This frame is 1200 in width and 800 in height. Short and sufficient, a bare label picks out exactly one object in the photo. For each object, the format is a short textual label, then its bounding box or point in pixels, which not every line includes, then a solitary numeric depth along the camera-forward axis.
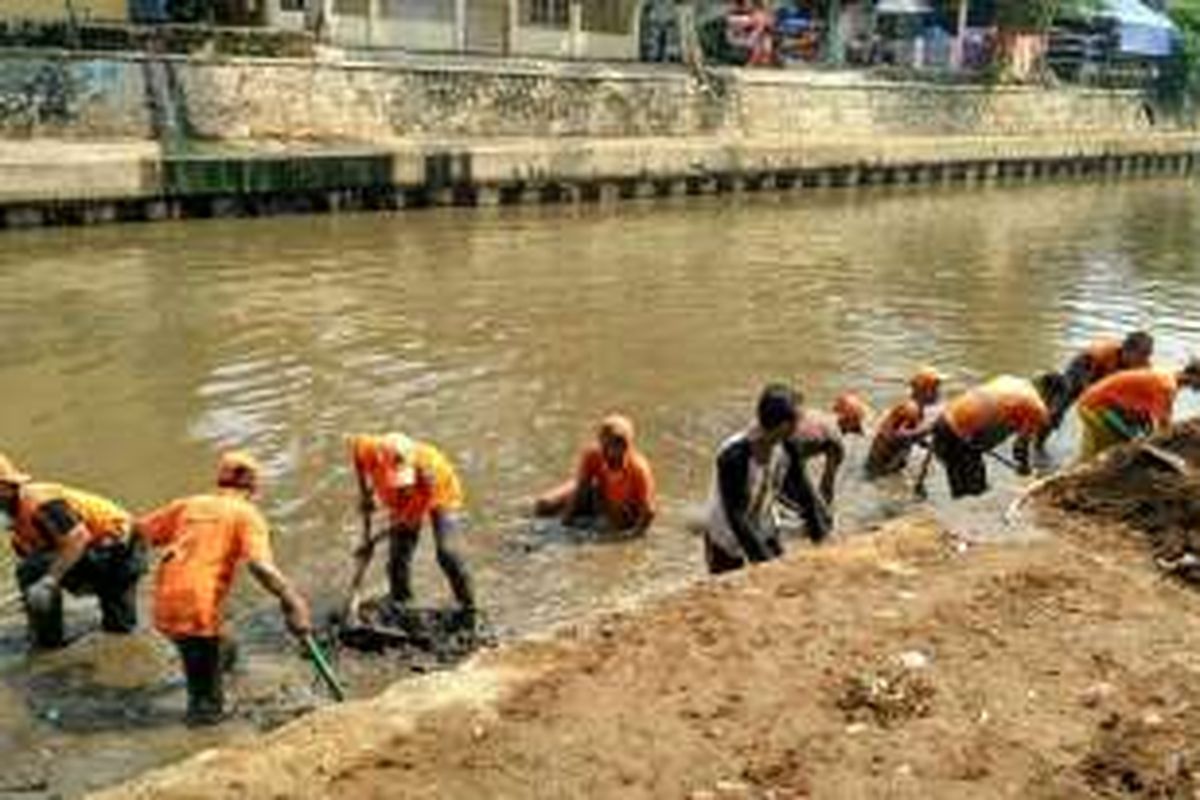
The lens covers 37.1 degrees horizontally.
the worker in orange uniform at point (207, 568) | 8.51
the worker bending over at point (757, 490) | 8.89
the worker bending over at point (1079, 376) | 14.24
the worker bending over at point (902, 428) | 13.91
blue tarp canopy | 53.88
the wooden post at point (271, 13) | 36.06
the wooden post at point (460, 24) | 40.50
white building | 38.24
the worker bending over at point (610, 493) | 12.27
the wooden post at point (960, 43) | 49.31
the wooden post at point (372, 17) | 38.53
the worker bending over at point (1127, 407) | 12.39
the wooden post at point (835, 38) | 46.84
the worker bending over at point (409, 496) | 9.98
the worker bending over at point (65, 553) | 9.47
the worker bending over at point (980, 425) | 12.20
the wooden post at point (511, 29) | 41.22
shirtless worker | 11.17
